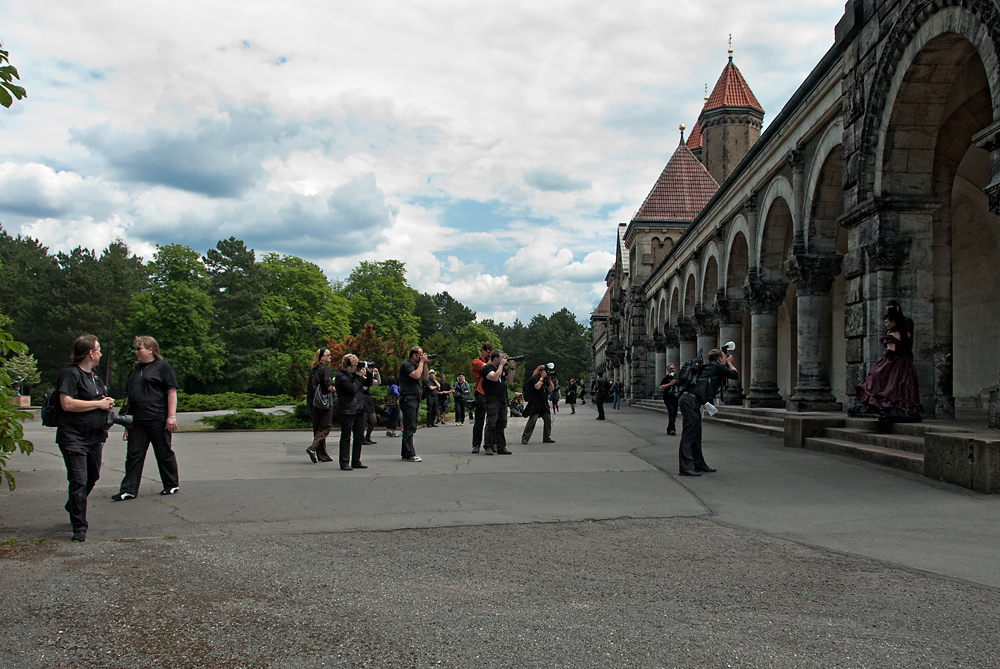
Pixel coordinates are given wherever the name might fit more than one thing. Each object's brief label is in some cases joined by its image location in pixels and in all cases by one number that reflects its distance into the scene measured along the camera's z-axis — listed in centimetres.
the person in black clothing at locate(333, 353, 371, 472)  1008
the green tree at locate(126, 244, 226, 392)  5194
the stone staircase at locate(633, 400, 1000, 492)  730
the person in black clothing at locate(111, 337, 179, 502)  745
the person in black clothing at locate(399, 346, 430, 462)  1129
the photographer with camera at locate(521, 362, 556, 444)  1398
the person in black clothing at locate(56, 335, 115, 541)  573
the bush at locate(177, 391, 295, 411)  3481
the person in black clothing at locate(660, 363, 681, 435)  1684
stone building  1118
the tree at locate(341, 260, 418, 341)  6106
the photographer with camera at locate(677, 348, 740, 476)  905
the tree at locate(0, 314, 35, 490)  540
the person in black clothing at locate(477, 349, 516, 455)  1198
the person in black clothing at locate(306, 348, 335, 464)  1070
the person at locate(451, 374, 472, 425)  2262
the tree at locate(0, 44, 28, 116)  483
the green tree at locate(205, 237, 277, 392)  5755
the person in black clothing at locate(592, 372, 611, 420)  2375
